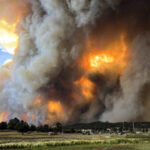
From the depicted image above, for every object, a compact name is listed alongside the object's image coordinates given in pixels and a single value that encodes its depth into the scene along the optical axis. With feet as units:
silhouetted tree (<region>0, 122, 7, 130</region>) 417.36
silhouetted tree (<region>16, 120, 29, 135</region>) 309.69
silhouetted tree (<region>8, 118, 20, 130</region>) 417.53
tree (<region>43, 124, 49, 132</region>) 396.55
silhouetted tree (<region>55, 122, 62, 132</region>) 418.31
